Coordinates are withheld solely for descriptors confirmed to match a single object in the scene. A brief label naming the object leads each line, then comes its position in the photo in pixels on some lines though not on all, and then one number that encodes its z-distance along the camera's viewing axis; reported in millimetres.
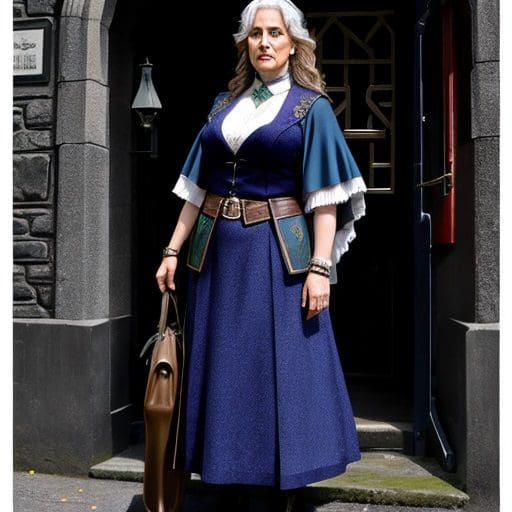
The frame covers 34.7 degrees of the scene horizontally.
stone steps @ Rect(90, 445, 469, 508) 3838
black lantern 4676
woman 3211
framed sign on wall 4531
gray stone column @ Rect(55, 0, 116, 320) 4422
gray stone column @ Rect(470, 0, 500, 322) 3832
